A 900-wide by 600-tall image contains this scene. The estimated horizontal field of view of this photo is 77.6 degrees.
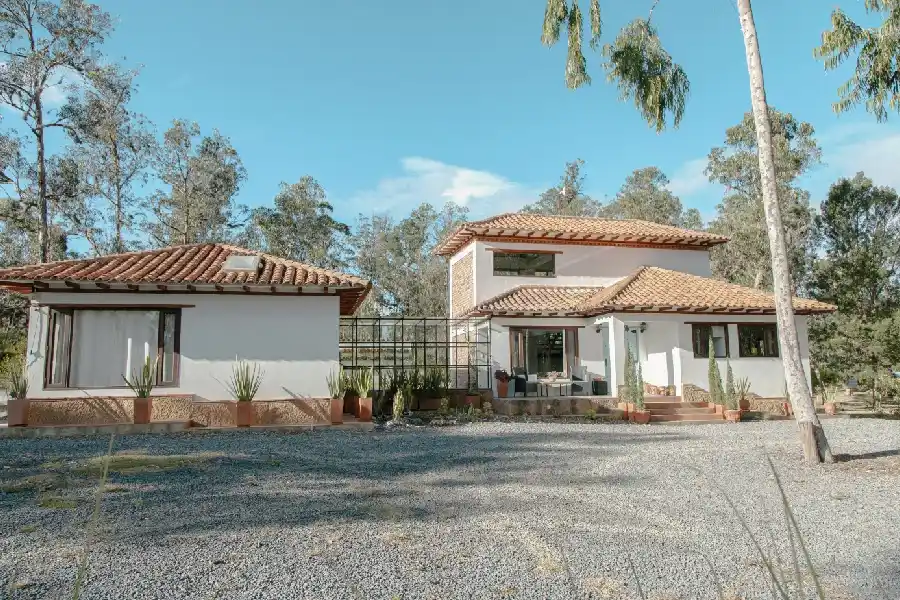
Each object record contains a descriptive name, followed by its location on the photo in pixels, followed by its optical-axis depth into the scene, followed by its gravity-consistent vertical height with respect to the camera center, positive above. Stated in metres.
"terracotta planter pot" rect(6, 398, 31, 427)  11.30 -0.71
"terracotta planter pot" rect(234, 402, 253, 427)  12.09 -0.85
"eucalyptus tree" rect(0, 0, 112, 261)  21.75 +12.93
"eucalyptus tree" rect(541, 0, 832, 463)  11.79 +6.50
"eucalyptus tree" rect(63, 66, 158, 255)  25.44 +11.15
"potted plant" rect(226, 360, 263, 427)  12.10 -0.25
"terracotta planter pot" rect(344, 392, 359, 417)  13.68 -0.72
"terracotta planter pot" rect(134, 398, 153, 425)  11.72 -0.72
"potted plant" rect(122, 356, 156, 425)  11.73 -0.37
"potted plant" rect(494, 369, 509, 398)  16.64 -0.30
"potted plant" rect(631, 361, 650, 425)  14.90 -0.91
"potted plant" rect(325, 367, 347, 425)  12.63 -0.46
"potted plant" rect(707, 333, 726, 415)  15.56 -0.48
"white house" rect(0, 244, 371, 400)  11.97 +1.13
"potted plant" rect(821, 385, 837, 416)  16.81 -1.00
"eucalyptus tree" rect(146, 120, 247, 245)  31.69 +11.02
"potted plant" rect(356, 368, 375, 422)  12.90 -0.45
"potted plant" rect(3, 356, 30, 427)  11.32 -0.42
